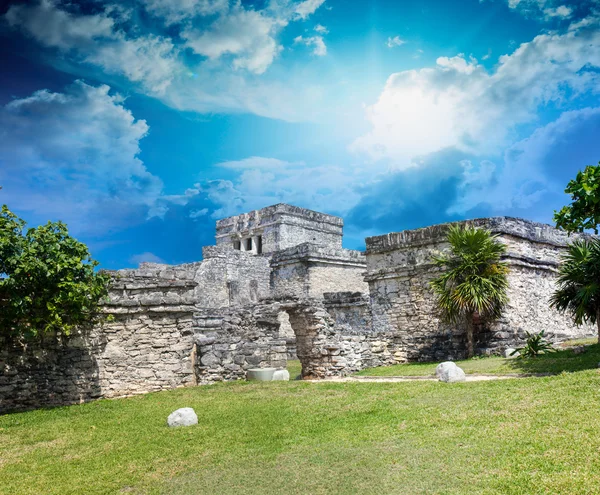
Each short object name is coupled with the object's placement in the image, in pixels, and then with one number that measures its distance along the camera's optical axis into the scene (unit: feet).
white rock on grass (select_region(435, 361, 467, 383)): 31.25
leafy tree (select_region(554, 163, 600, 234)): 27.09
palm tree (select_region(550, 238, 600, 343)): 35.50
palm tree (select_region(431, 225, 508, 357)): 43.62
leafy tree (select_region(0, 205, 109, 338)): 30.76
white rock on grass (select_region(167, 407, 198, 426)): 26.03
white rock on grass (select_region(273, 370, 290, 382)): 40.22
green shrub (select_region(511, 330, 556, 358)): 38.40
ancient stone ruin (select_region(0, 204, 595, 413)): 35.12
